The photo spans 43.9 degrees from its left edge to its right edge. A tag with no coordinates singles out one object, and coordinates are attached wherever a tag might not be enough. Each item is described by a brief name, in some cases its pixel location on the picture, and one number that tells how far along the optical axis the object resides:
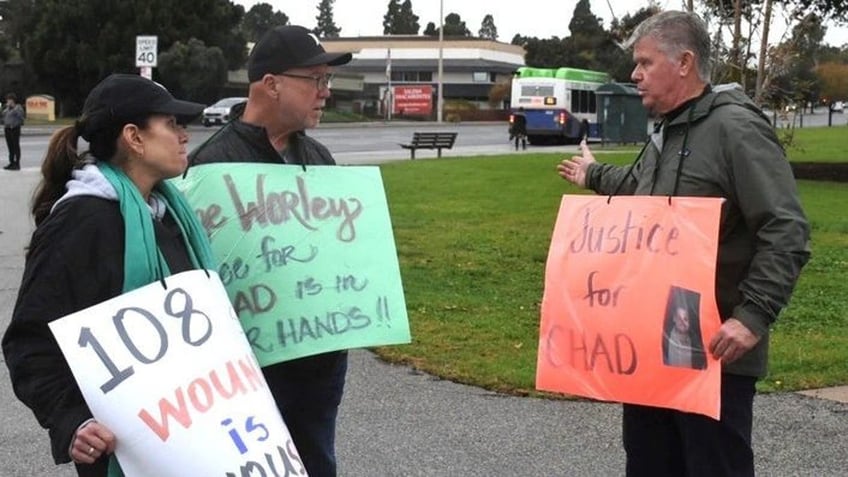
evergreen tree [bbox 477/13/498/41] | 184.12
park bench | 30.34
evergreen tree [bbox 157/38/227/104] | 55.22
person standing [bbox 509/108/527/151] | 39.35
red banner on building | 77.25
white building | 102.88
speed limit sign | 19.11
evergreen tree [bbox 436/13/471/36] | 155.50
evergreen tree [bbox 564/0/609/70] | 100.87
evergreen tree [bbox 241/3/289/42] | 143.00
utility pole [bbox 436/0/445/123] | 69.01
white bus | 43.72
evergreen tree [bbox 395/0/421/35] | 158.88
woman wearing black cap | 2.67
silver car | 46.12
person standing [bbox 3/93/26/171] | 24.19
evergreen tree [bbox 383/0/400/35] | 160.12
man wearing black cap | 3.40
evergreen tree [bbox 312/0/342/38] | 175.54
